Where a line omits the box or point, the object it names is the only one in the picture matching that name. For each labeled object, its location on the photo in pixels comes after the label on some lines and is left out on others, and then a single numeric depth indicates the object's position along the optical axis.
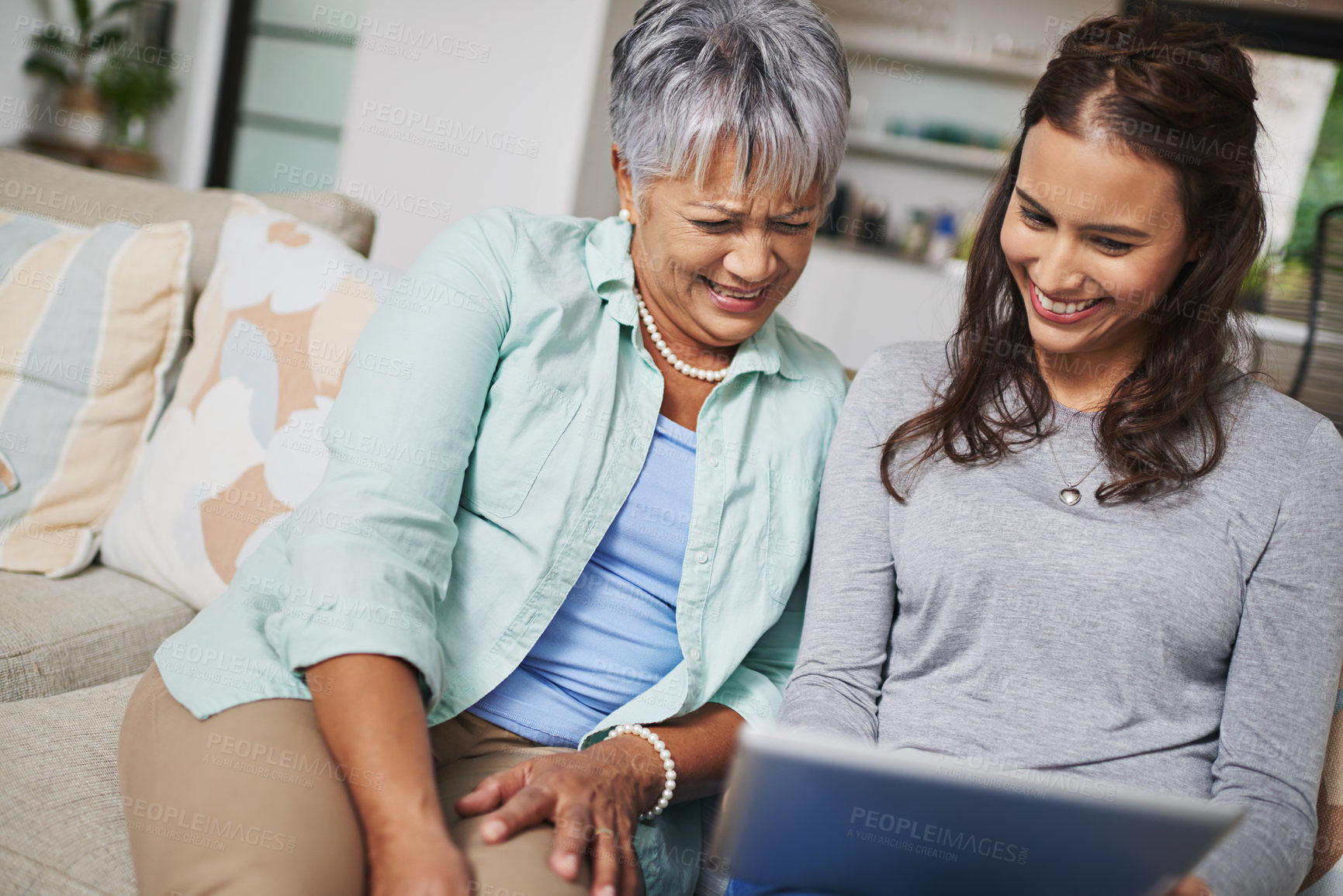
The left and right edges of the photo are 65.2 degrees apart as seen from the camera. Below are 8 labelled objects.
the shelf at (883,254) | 4.86
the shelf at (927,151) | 5.17
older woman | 0.92
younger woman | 1.02
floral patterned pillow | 1.41
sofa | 0.95
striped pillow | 1.48
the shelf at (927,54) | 5.09
